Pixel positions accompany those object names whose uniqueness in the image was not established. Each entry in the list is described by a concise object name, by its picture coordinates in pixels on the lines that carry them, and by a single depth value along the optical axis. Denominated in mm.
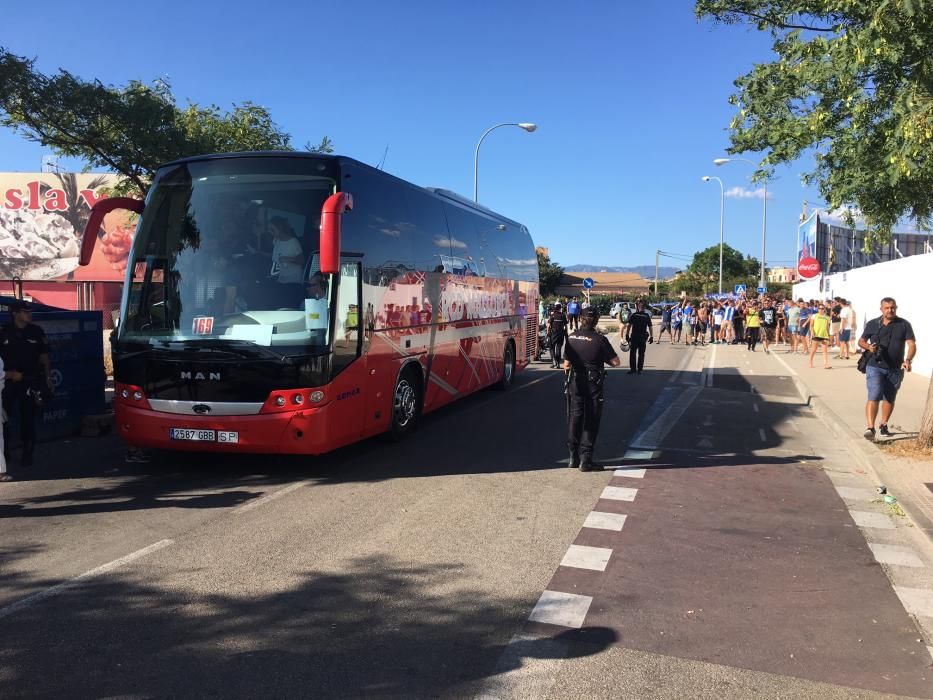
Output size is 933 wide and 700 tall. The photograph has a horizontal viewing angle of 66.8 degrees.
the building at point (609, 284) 91850
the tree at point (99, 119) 13578
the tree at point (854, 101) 7078
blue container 9180
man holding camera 8914
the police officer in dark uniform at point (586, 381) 7723
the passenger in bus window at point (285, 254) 6961
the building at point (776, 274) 132500
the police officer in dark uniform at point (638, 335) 17344
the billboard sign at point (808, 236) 44781
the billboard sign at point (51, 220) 41750
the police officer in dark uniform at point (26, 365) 7402
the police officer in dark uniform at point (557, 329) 18016
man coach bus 6871
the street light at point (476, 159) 26219
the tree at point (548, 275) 79688
